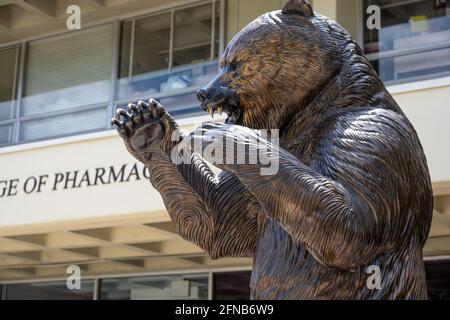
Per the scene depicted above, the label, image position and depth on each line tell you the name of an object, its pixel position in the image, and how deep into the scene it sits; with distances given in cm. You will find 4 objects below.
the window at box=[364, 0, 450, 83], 885
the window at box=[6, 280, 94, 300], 1291
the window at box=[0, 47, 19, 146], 1238
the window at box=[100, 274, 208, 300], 1174
